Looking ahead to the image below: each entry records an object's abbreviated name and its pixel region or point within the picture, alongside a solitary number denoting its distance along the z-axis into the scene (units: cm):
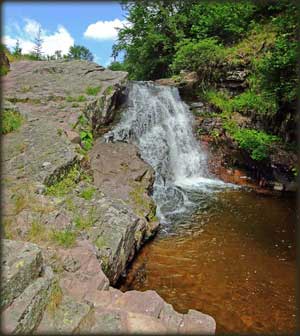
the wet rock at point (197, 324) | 288
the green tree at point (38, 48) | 2093
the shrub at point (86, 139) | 785
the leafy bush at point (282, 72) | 736
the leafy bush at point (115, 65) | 3311
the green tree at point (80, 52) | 5226
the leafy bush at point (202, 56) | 1263
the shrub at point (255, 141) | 963
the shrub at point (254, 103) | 977
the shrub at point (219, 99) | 1159
